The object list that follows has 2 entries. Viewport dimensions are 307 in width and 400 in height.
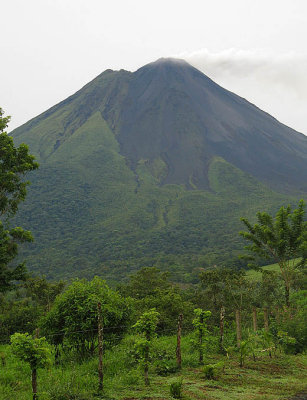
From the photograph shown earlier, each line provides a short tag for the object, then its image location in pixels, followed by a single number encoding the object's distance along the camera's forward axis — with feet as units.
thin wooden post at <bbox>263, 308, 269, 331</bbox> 56.48
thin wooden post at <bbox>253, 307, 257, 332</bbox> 59.55
